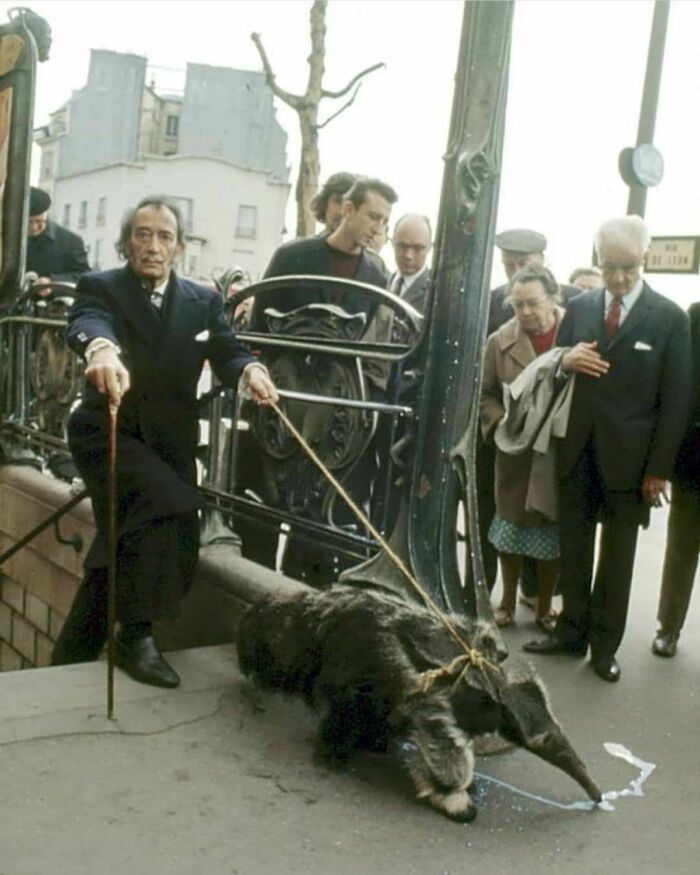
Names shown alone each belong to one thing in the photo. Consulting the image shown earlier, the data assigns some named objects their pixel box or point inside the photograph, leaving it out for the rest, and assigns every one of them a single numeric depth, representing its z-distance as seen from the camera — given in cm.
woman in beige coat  576
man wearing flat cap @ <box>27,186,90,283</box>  821
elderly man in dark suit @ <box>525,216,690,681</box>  507
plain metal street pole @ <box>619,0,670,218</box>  1089
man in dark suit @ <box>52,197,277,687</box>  449
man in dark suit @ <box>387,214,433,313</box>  654
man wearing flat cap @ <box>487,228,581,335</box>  709
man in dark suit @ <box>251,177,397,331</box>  552
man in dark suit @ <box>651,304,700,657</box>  556
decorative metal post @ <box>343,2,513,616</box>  418
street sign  1060
